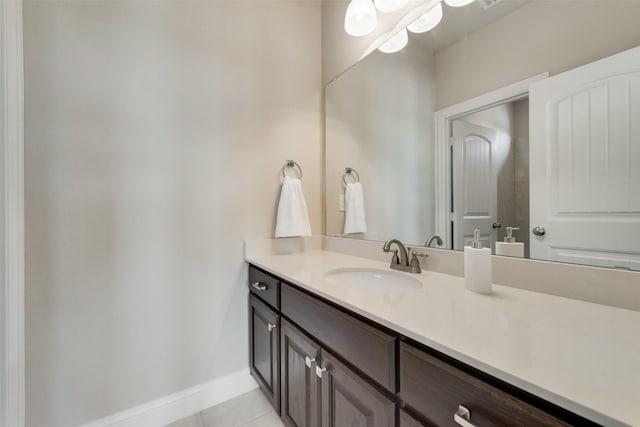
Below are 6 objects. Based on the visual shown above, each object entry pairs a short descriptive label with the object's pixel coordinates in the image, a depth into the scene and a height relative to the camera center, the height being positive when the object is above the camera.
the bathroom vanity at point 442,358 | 0.40 -0.29
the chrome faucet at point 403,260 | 1.13 -0.22
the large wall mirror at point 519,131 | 0.73 +0.29
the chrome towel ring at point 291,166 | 1.67 +0.31
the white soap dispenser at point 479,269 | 0.83 -0.19
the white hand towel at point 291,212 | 1.57 +0.00
